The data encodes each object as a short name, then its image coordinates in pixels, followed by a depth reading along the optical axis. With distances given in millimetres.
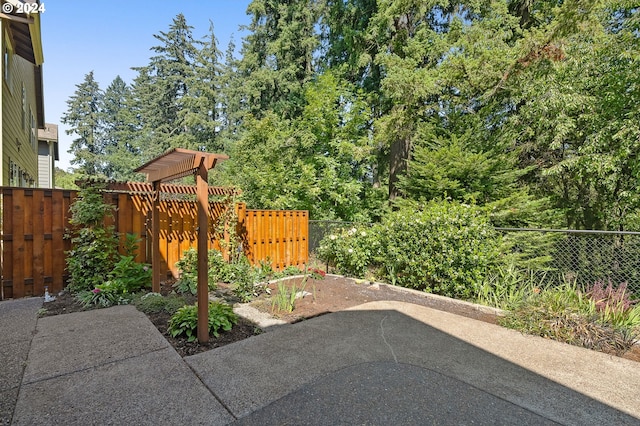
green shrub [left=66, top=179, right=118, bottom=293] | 4188
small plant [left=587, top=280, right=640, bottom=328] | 3223
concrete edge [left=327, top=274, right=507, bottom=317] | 4043
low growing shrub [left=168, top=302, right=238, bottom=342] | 2961
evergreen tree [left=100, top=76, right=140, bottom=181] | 27109
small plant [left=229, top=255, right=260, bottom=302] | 4434
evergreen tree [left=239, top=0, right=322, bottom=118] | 12820
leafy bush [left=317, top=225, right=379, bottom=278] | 5875
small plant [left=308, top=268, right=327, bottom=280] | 5773
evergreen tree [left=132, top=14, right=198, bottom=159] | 23188
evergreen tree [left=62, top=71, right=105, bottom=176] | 27808
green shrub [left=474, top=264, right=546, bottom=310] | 4062
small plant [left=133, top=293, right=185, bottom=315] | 3650
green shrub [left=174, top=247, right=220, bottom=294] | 4598
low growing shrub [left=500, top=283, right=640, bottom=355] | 3049
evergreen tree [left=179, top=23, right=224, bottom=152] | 20391
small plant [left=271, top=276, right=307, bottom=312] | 3920
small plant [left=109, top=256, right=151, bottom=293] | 4266
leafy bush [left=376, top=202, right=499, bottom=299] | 4621
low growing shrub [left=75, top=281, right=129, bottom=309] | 3783
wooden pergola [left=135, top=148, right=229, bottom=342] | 2871
